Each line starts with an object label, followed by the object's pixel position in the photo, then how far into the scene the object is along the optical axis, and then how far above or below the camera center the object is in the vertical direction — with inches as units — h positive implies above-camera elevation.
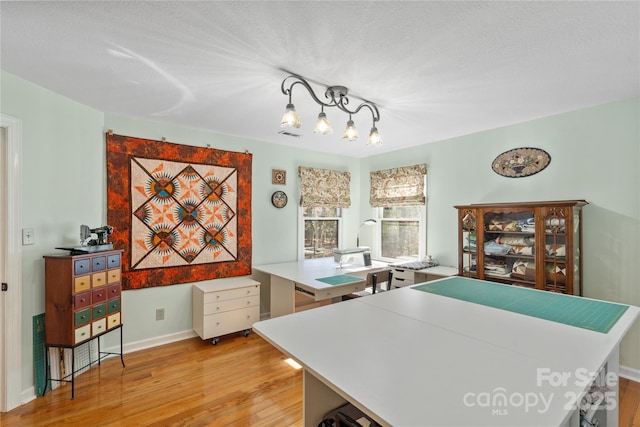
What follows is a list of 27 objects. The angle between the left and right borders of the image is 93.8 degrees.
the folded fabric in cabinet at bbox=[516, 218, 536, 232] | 108.7 -4.8
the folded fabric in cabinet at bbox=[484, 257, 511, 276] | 114.9 -21.3
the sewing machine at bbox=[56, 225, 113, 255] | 92.7 -9.4
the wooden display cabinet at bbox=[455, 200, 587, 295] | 101.0 -11.8
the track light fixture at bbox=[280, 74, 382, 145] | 76.5 +34.3
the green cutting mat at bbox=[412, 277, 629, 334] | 61.7 -22.4
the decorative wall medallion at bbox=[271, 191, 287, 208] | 153.7 +7.1
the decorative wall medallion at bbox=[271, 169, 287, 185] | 154.4 +18.9
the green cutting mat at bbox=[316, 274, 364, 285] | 112.1 -26.0
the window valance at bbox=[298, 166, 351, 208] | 163.9 +14.1
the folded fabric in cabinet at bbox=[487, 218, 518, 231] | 113.9 -5.0
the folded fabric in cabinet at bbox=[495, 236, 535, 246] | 109.9 -10.8
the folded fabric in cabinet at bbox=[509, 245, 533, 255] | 109.4 -14.1
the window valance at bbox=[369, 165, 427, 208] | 155.9 +14.3
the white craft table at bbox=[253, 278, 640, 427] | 34.4 -22.3
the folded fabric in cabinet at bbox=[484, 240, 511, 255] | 115.3 -14.2
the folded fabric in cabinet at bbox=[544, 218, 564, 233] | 101.5 -4.5
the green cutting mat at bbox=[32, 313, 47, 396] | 89.3 -42.4
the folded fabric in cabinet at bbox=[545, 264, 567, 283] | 101.2 -21.0
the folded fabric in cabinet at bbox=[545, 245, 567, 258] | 101.3 -13.4
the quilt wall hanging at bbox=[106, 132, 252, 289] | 115.7 +1.2
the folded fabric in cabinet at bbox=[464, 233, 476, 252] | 123.0 -12.6
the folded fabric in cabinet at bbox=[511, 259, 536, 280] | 108.1 -21.2
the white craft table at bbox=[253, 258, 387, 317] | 109.9 -26.6
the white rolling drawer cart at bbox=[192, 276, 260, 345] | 121.3 -39.7
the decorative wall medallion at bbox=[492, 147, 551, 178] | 115.5 +20.1
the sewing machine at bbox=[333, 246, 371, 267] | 143.6 -22.2
